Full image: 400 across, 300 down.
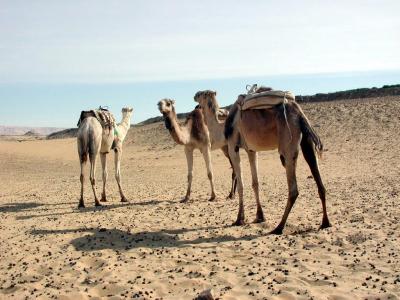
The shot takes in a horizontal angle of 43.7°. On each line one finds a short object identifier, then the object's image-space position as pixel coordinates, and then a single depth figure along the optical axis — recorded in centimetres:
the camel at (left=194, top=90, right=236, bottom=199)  1208
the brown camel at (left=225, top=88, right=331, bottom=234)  851
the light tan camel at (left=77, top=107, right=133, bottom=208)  1236
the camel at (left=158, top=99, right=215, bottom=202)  1277
